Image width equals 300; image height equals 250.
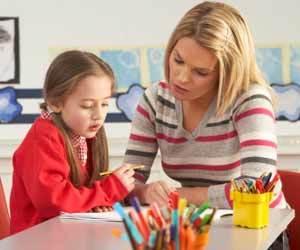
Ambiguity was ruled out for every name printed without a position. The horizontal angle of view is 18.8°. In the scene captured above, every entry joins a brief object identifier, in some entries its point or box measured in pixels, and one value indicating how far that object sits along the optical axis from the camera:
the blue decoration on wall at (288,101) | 4.20
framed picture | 4.20
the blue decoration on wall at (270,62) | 4.20
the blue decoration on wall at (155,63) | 4.22
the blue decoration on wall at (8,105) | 4.23
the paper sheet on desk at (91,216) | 2.24
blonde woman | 2.58
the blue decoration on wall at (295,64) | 4.19
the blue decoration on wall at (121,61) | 4.22
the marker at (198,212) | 1.29
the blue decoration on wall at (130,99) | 4.23
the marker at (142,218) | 1.20
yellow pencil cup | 2.10
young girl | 2.38
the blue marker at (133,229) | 1.17
